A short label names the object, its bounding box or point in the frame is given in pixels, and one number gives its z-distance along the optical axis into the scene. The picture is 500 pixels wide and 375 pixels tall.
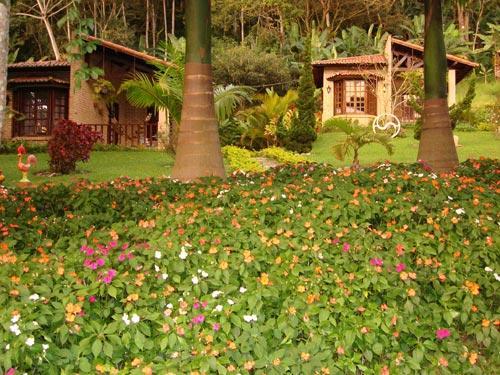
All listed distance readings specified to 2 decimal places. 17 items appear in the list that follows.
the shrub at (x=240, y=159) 16.36
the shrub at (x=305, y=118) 21.31
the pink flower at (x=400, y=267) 4.04
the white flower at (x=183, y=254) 3.91
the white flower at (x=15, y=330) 3.08
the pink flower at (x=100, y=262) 3.72
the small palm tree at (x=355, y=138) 13.16
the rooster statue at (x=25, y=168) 13.30
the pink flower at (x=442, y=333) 3.80
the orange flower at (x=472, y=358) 3.76
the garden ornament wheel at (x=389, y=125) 24.24
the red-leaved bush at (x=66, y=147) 15.20
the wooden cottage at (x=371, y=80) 29.89
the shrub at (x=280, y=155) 18.45
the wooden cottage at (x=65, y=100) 24.50
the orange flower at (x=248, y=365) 3.35
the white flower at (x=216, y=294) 3.71
